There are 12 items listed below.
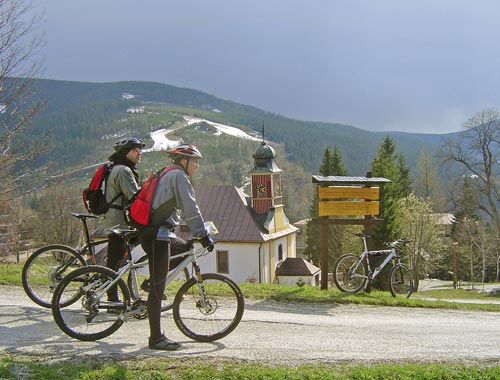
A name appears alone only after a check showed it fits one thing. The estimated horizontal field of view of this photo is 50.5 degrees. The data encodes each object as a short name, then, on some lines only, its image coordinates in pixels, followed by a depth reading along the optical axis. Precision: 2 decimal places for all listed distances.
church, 38.06
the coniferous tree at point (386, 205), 39.06
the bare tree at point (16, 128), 13.09
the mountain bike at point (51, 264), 7.40
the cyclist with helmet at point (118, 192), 7.02
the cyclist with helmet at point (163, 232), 5.67
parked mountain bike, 10.86
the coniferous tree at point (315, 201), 56.89
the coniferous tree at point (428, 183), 84.78
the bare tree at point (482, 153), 39.72
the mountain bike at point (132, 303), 5.93
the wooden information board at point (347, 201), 11.05
